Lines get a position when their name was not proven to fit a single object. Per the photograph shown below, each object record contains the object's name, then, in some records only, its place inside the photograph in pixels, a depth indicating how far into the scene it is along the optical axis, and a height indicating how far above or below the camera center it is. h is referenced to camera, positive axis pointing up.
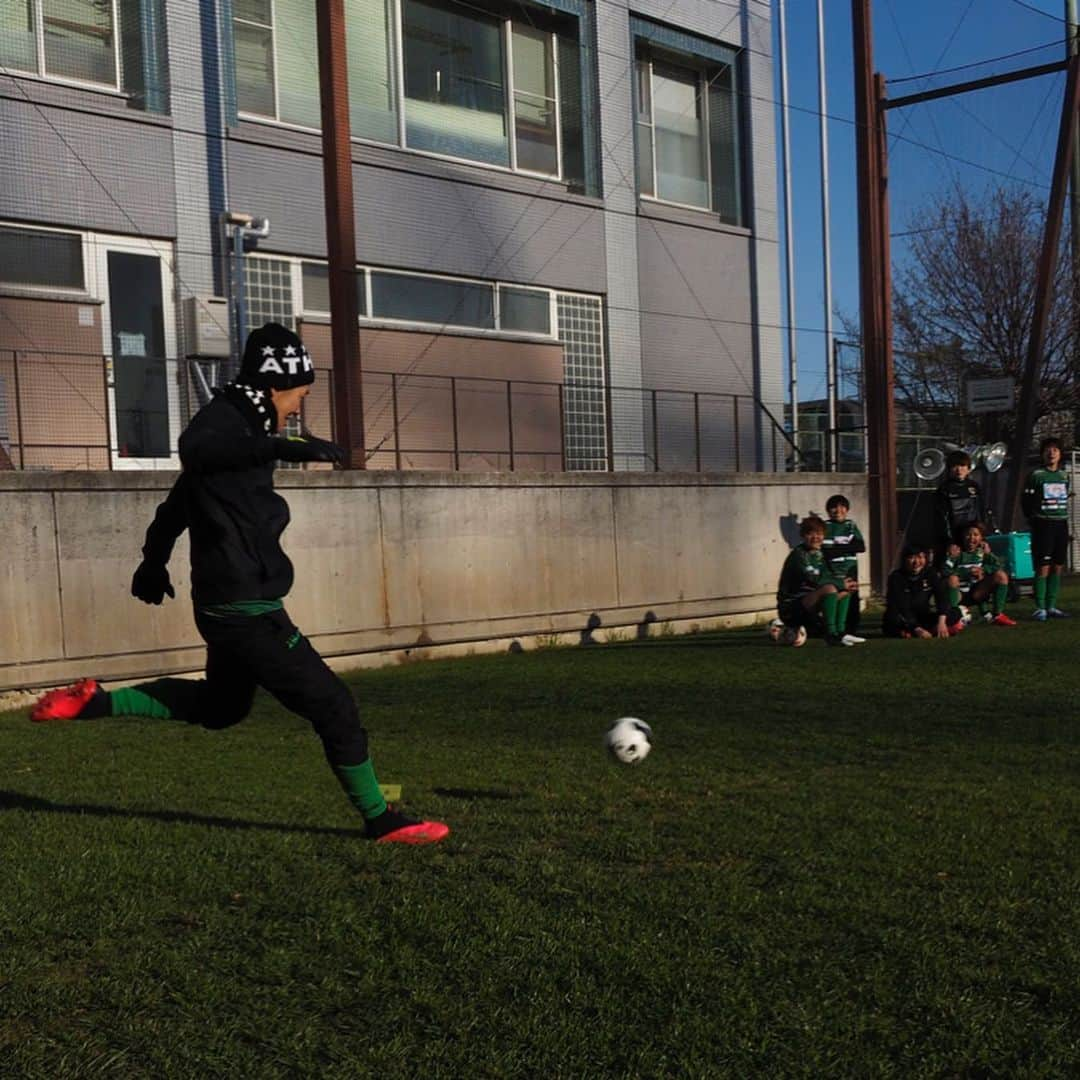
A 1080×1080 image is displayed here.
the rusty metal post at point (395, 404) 15.01 +1.08
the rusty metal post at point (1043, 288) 20.11 +2.84
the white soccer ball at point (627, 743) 6.10 -1.16
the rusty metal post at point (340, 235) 13.26 +2.64
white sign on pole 21.44 +1.30
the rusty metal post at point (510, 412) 16.38 +1.01
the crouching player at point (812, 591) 12.76 -1.05
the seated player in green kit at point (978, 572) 14.08 -1.02
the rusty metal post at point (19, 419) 12.28 +0.86
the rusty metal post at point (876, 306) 19.03 +2.49
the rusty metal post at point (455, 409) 15.61 +1.03
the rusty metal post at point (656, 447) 17.34 +0.54
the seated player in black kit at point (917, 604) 13.48 -1.27
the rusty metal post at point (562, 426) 16.83 +0.84
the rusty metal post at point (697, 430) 18.17 +0.78
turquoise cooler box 18.75 -1.09
